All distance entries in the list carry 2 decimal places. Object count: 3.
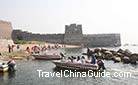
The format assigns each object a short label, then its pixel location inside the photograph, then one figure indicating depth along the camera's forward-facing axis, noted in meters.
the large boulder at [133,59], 45.09
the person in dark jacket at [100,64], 34.38
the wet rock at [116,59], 46.43
